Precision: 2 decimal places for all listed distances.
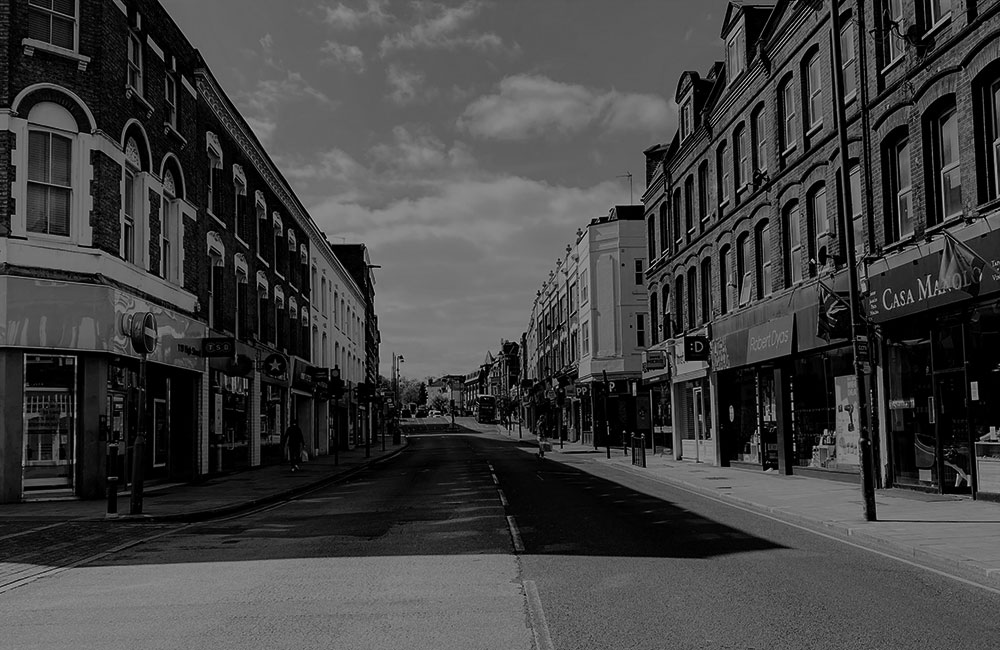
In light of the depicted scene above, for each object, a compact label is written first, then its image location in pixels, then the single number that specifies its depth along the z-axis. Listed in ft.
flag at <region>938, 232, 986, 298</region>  49.70
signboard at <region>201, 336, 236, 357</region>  81.15
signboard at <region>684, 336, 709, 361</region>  99.30
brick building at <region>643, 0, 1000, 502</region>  53.78
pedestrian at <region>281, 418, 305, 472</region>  97.28
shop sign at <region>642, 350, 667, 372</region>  117.39
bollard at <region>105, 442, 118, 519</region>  49.93
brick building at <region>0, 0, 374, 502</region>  59.67
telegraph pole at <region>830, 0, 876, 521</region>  44.37
